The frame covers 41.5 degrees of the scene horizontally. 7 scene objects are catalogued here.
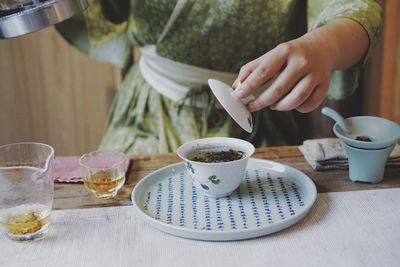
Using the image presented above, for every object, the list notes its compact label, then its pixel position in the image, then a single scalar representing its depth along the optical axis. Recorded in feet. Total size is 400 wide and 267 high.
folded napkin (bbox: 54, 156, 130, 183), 2.98
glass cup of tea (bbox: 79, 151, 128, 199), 2.76
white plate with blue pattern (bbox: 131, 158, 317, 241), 2.37
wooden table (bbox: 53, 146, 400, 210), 2.75
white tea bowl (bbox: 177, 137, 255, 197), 2.56
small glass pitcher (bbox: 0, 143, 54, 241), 2.40
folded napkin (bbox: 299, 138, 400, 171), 3.03
